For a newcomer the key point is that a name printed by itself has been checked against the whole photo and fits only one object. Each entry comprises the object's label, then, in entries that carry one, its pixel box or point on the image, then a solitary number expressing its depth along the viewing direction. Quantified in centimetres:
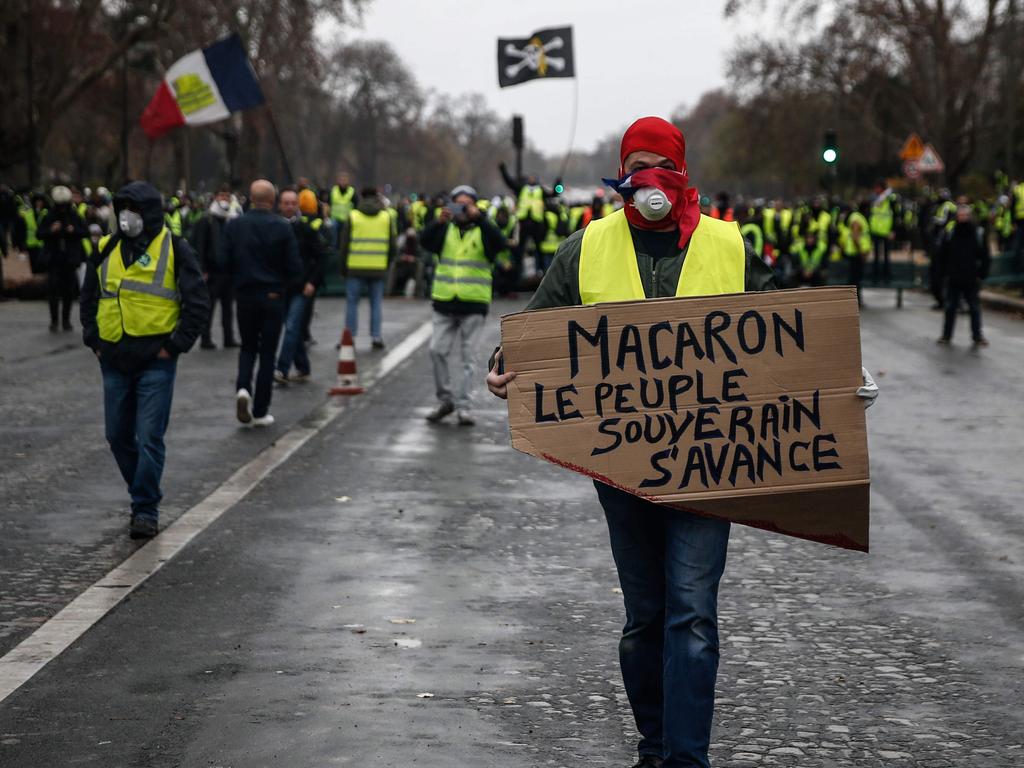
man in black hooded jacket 891
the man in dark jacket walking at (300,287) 1596
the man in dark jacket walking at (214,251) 1834
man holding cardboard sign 482
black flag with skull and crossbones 3409
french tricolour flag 2658
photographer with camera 1363
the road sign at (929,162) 4012
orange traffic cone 1552
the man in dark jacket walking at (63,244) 2231
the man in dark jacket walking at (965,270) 2120
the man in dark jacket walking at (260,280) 1330
